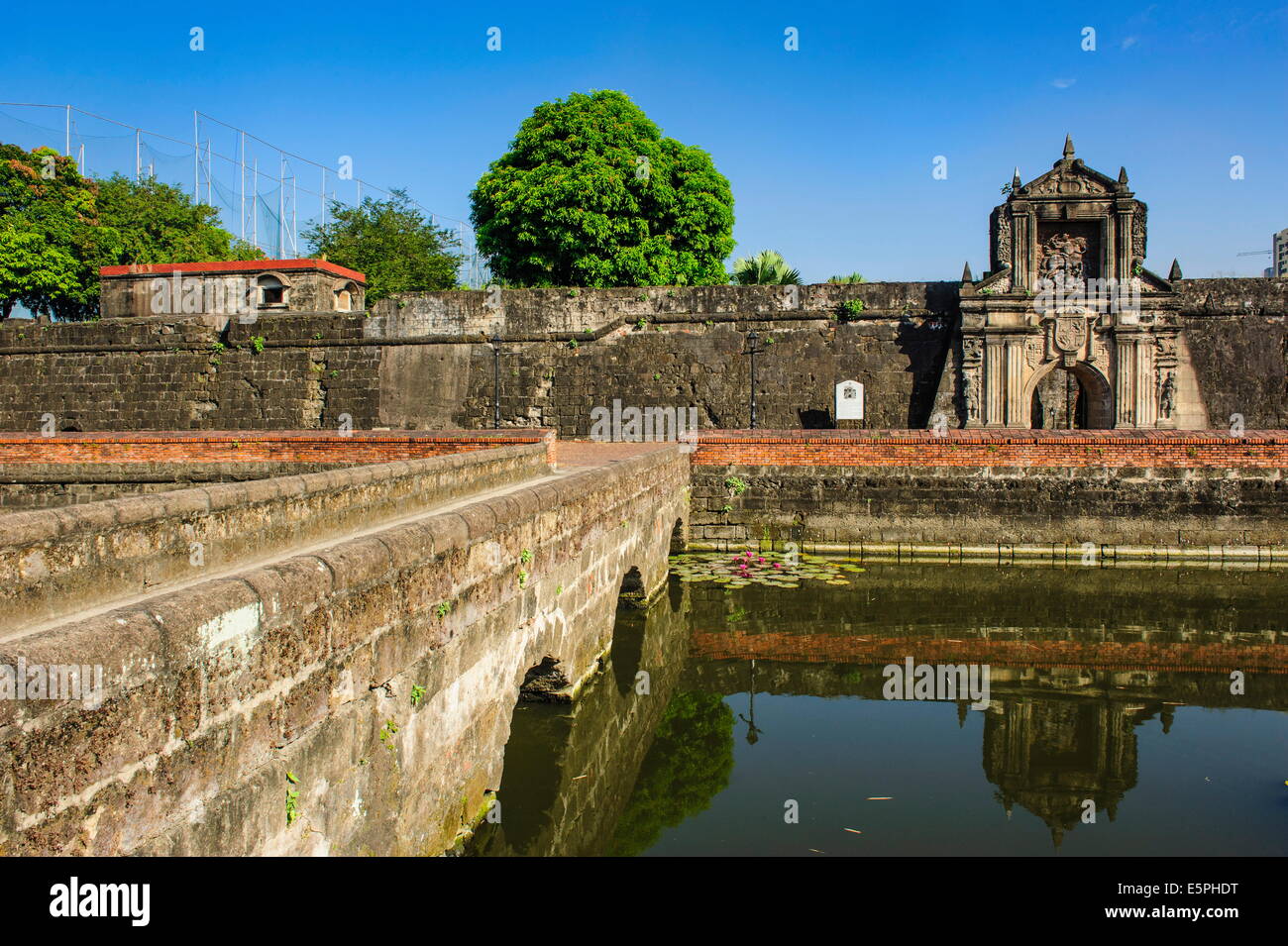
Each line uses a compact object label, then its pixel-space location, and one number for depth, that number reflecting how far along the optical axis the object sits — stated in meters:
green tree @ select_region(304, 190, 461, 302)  38.09
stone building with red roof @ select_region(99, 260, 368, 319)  22.45
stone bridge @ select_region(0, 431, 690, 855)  2.18
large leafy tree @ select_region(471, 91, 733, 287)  24.86
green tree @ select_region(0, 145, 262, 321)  28.77
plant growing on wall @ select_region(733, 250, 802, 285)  23.72
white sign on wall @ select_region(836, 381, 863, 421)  18.05
